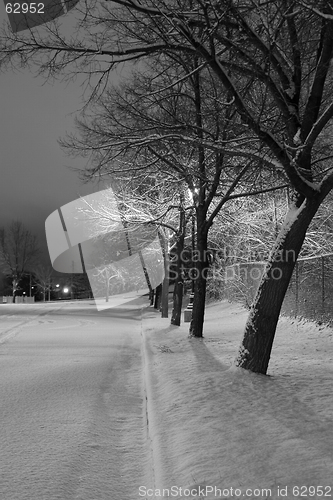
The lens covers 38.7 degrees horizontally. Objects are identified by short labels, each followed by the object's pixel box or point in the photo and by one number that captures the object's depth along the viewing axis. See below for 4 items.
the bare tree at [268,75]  6.66
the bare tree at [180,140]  8.84
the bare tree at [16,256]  63.66
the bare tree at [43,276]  82.25
